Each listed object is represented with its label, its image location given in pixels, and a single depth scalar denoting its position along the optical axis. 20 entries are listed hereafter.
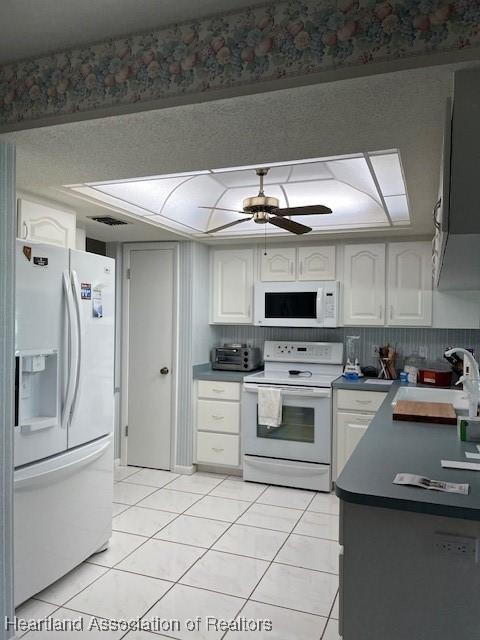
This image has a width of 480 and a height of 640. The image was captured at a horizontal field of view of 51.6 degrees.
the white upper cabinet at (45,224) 2.85
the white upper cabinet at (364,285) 4.29
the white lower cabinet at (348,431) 4.00
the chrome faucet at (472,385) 2.28
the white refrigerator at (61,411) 2.38
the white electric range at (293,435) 4.08
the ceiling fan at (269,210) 2.82
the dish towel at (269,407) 4.16
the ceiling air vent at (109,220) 3.57
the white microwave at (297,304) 4.31
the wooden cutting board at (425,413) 2.47
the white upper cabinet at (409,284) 4.16
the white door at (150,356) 4.61
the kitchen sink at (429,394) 3.29
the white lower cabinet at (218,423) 4.45
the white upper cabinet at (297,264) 4.44
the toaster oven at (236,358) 4.72
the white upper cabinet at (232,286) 4.72
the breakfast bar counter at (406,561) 1.42
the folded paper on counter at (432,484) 1.51
